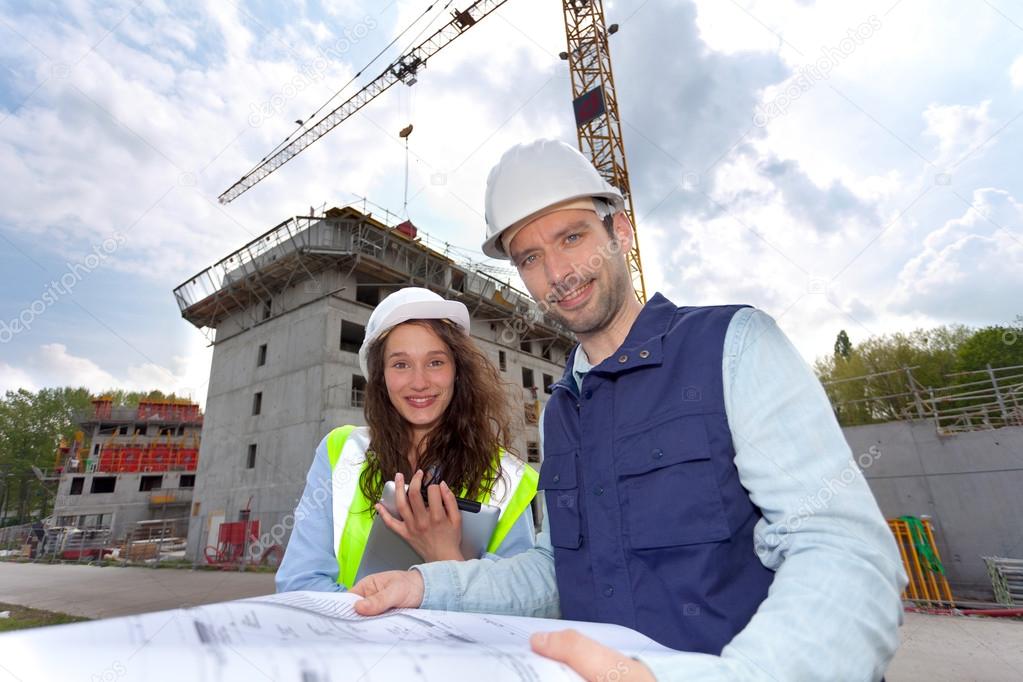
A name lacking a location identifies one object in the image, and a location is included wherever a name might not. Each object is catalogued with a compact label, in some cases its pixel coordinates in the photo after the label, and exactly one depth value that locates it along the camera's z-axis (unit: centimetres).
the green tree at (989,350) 3036
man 82
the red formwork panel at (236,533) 1680
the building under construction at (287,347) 1723
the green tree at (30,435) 3984
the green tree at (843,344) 5200
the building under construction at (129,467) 3362
